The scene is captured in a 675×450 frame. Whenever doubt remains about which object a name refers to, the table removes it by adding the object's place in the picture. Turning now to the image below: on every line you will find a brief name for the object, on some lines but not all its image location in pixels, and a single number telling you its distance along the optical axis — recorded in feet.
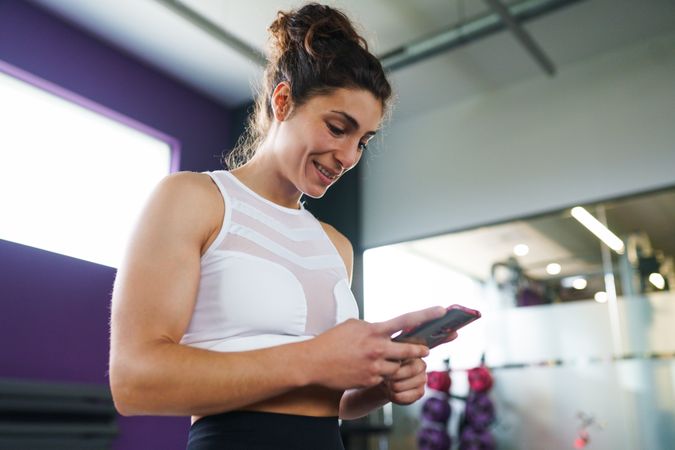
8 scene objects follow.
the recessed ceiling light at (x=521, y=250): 12.38
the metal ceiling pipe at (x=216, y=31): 10.48
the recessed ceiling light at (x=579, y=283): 11.56
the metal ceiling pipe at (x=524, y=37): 10.31
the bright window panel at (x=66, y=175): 10.12
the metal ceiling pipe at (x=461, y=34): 10.43
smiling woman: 2.32
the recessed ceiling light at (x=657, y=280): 10.78
